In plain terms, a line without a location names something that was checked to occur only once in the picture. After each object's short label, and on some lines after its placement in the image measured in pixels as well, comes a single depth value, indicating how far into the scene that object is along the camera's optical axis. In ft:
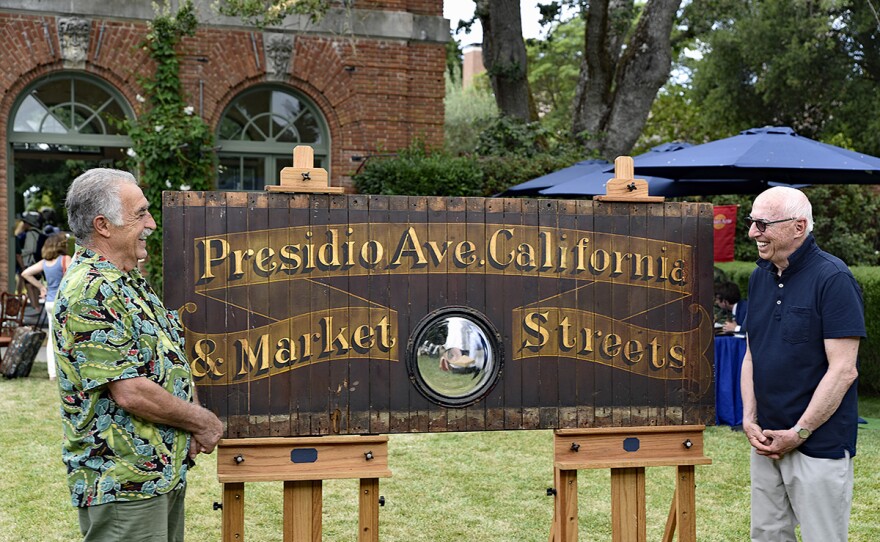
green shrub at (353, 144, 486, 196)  43.96
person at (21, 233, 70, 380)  32.94
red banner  42.68
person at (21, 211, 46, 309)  44.21
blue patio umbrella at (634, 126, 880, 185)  24.29
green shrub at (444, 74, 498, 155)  104.73
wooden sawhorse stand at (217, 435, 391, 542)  12.08
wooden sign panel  11.93
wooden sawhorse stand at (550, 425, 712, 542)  12.99
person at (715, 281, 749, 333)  27.83
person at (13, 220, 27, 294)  43.91
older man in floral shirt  9.74
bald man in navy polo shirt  11.39
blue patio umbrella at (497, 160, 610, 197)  37.11
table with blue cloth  26.61
